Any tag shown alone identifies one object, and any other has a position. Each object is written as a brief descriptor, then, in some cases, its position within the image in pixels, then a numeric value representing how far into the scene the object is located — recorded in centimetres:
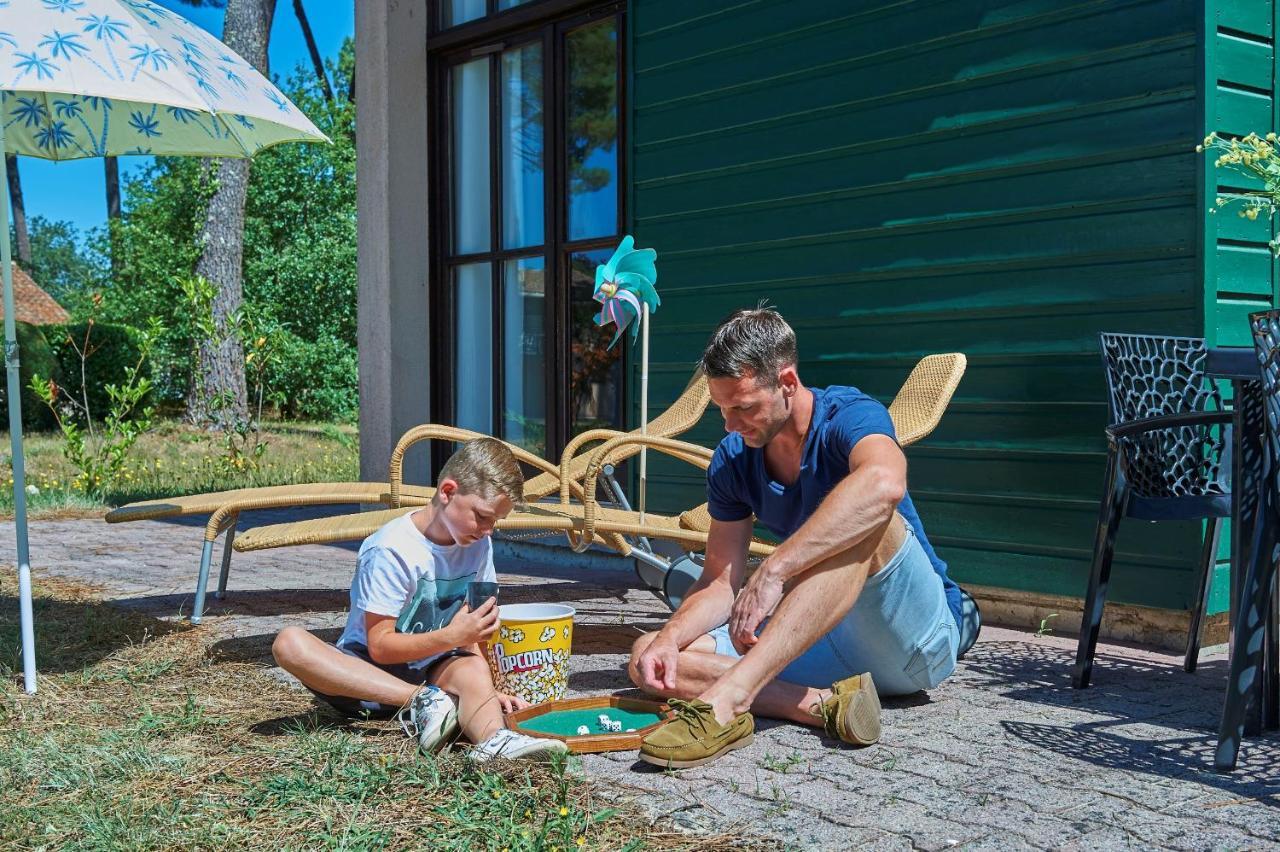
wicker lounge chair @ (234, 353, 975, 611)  391
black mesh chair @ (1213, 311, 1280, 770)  257
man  270
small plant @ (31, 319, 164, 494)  954
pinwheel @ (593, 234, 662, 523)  467
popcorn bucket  304
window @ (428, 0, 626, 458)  638
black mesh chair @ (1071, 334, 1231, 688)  336
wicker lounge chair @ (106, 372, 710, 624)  435
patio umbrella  323
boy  283
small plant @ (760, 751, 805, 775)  267
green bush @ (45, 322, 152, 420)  1908
